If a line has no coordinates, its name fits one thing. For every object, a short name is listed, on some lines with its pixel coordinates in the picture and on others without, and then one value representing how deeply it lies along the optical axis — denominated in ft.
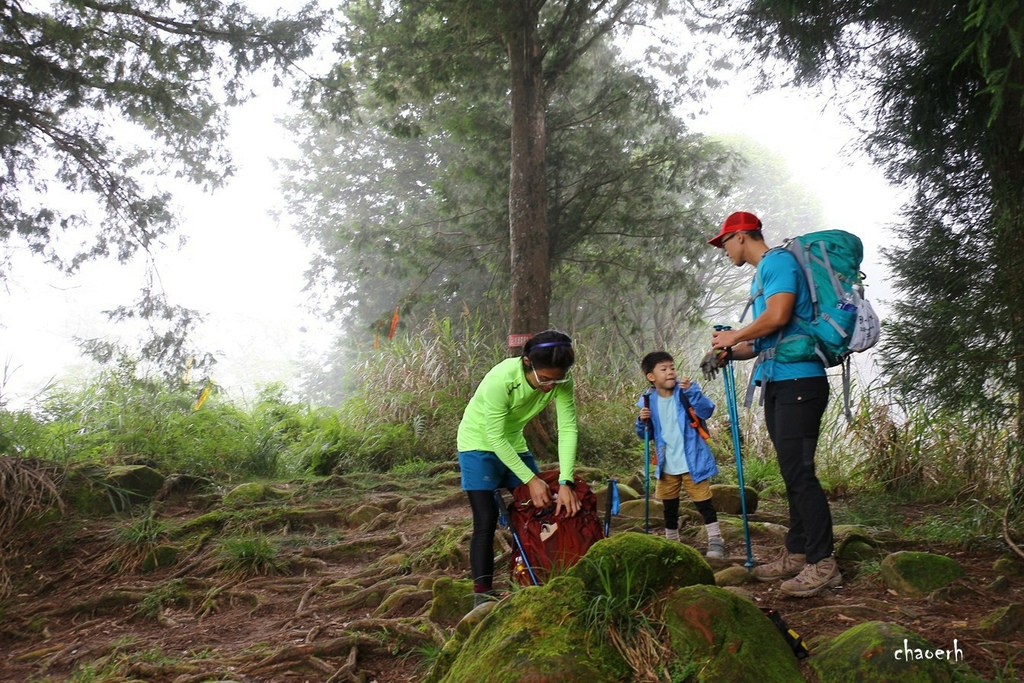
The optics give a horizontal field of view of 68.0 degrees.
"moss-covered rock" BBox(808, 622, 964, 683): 8.18
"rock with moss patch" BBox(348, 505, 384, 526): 23.85
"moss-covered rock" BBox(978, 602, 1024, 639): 10.17
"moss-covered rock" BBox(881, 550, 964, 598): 12.13
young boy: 15.65
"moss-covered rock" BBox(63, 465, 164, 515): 24.00
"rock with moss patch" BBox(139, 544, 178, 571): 21.02
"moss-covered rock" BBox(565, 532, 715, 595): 9.58
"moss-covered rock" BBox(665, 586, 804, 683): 8.36
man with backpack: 11.68
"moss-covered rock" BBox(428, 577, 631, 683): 8.43
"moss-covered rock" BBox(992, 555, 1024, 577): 12.96
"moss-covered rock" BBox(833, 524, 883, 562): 14.01
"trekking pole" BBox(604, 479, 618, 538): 13.52
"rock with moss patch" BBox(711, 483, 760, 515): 19.95
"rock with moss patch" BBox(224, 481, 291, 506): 25.31
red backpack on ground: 12.54
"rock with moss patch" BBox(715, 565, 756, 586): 12.87
